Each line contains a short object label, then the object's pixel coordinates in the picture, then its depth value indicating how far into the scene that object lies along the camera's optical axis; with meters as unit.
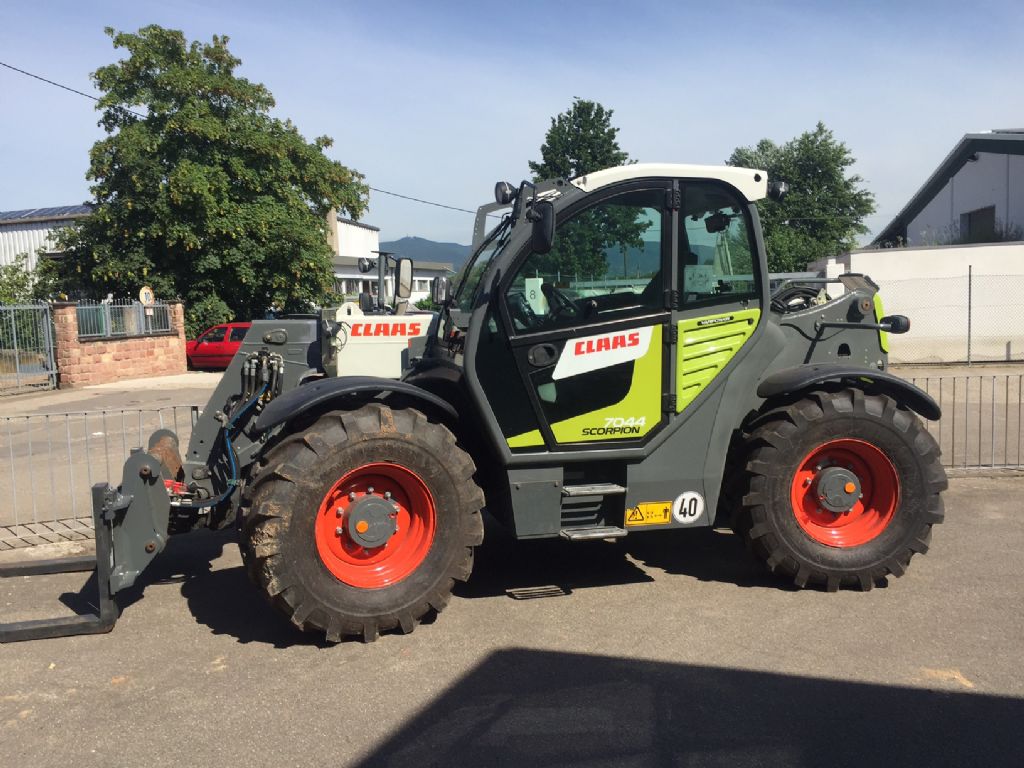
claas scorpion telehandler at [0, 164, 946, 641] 4.54
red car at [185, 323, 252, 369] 24.61
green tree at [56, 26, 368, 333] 24.84
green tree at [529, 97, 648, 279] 32.84
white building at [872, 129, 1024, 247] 25.23
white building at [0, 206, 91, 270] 38.22
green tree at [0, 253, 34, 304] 28.17
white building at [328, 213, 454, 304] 43.81
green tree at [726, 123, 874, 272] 48.91
